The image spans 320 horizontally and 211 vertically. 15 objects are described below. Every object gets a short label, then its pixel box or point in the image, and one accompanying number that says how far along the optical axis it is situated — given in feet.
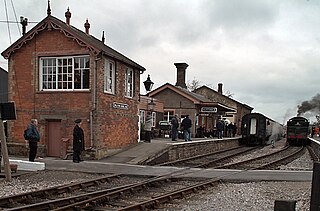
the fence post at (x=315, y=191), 14.82
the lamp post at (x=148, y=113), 72.23
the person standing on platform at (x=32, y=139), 48.80
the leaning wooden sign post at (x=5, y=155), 38.24
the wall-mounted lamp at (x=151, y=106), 87.25
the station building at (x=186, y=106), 118.52
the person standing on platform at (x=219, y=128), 108.68
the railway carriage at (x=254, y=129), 121.60
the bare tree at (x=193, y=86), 247.23
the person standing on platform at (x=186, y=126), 80.59
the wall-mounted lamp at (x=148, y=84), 78.84
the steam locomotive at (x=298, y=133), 130.62
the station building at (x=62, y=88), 56.44
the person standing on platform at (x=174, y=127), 80.48
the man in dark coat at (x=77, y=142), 51.72
